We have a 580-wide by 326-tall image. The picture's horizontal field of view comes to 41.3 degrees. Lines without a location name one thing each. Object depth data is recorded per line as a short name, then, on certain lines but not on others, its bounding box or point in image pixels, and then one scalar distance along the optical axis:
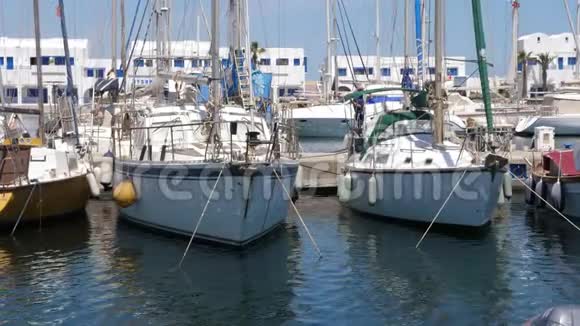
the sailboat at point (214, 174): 15.30
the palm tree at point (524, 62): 63.96
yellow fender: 17.83
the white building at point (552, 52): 77.62
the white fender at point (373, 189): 19.00
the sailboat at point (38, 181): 17.98
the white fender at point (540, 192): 20.55
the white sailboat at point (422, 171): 17.02
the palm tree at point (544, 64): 73.31
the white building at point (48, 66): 62.38
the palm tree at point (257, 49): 74.11
